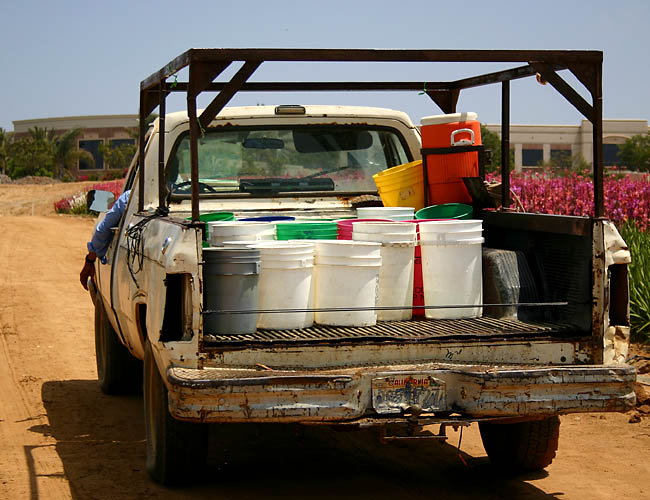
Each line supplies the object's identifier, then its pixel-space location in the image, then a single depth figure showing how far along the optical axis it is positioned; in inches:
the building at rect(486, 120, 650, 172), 2768.2
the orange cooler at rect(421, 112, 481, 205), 255.4
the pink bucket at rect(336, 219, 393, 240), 213.6
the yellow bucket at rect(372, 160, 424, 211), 263.6
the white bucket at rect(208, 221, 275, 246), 205.3
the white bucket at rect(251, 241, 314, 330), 192.5
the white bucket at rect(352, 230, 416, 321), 202.7
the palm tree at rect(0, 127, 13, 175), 2741.1
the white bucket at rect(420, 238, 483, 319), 205.6
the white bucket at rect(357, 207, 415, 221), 234.7
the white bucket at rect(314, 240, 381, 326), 195.0
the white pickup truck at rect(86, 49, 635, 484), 172.7
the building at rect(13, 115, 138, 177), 3011.8
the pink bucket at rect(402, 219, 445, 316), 208.7
